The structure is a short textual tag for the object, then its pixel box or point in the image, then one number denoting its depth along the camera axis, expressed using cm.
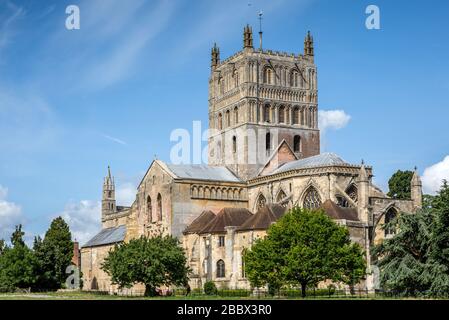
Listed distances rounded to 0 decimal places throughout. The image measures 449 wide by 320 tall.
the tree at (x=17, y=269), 8462
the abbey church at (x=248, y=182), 8075
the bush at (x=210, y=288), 7831
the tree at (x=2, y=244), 10882
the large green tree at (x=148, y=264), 7150
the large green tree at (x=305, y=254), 6259
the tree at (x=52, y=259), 8894
